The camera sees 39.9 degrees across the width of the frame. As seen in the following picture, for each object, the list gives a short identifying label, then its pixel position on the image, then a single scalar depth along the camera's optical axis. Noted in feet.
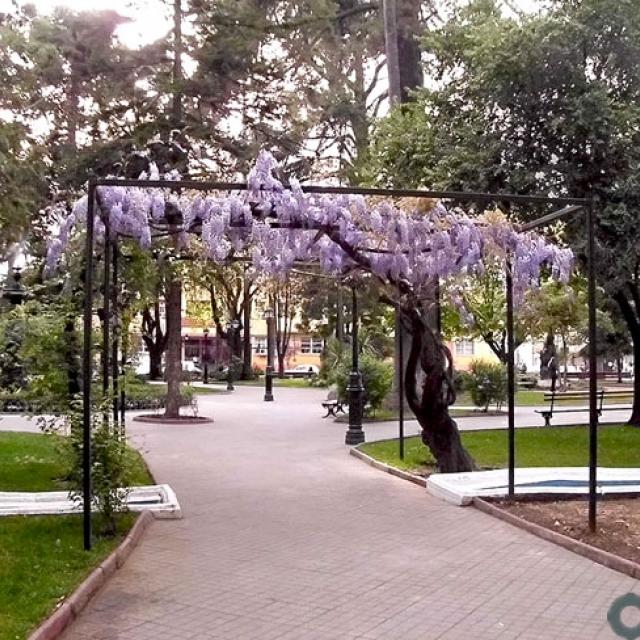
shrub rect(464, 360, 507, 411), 82.69
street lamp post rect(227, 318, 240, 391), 168.14
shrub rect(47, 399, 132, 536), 26.50
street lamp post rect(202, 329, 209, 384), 159.95
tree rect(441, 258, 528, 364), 106.93
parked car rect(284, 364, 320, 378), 168.76
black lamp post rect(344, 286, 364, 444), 55.16
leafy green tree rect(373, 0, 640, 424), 48.91
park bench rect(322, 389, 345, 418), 77.65
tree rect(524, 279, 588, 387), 98.32
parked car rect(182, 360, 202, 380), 159.67
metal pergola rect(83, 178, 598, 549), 25.32
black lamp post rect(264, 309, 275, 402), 106.22
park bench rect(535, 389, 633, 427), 65.51
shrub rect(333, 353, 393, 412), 73.38
